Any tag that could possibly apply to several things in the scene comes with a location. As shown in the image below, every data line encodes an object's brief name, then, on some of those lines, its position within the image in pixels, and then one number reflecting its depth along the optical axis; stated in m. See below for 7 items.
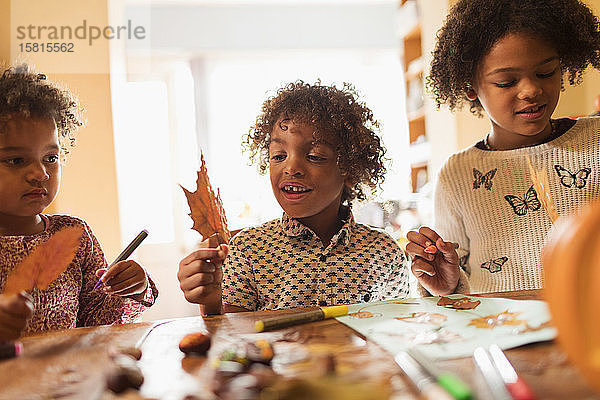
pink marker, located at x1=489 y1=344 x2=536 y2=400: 0.40
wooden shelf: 3.79
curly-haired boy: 1.14
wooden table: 0.48
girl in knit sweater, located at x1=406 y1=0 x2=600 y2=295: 1.13
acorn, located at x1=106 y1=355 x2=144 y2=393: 0.48
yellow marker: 0.69
